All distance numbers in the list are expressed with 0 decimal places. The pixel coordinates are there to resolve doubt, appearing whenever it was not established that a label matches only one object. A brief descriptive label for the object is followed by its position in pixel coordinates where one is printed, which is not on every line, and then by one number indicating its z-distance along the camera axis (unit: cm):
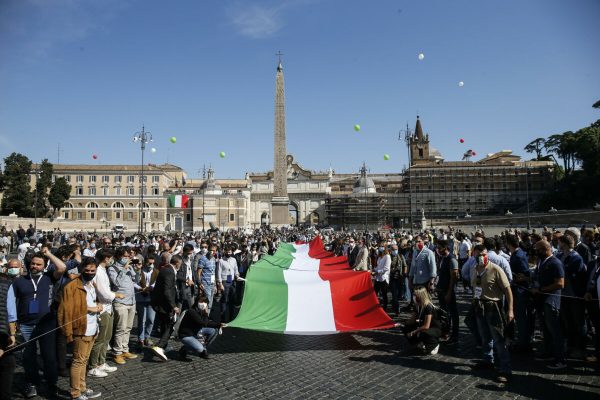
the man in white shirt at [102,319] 547
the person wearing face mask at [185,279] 718
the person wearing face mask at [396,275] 963
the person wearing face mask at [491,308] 532
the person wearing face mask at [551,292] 575
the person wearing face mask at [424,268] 766
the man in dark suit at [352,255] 1327
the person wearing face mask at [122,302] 636
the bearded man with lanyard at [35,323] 502
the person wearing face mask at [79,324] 486
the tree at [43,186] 5425
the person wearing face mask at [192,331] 638
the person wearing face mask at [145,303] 712
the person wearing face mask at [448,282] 704
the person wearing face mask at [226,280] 884
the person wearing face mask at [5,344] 405
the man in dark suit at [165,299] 649
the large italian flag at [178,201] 7450
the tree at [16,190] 5088
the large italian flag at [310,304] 697
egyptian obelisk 5428
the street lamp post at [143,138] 2752
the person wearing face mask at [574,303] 608
